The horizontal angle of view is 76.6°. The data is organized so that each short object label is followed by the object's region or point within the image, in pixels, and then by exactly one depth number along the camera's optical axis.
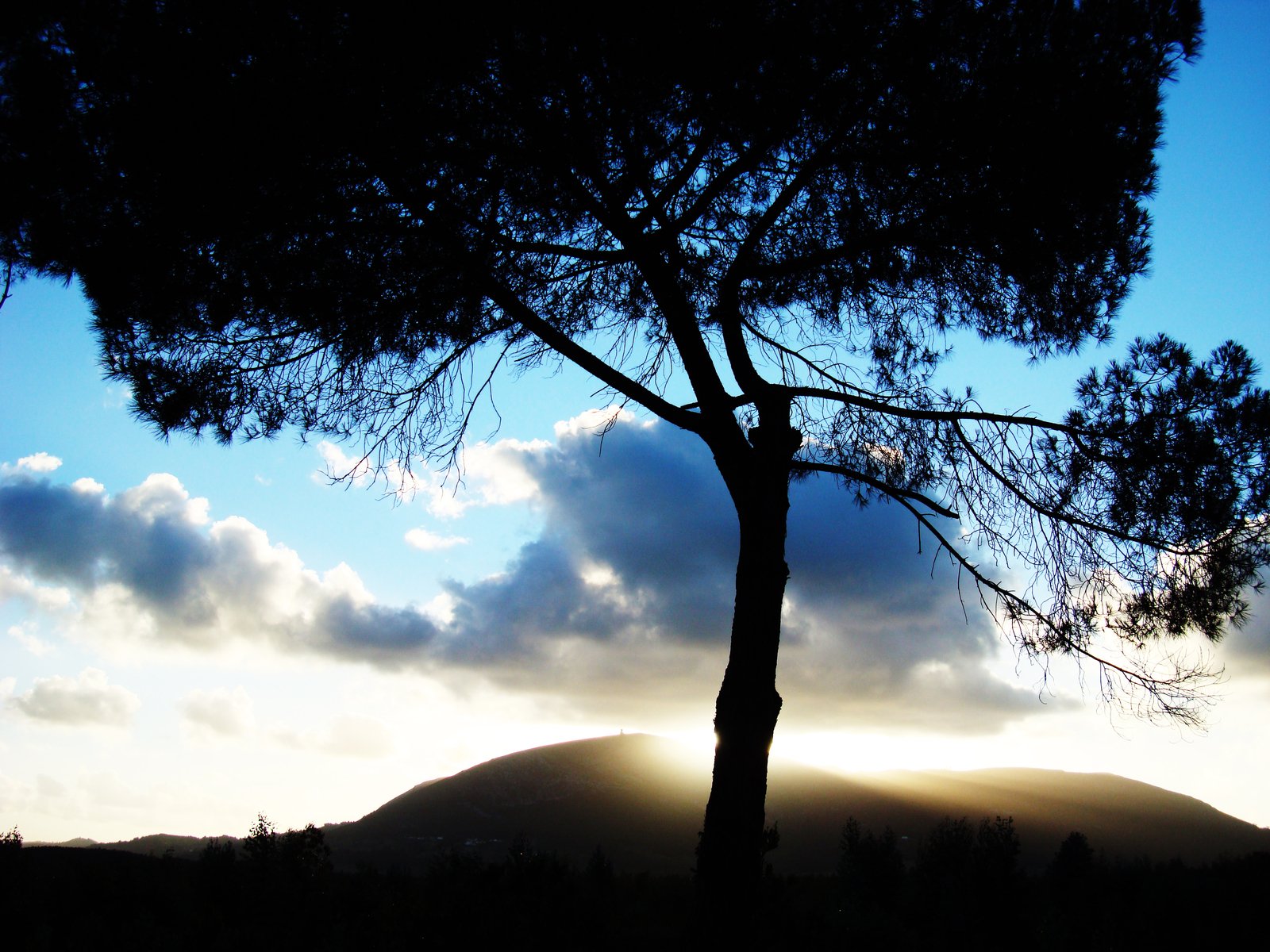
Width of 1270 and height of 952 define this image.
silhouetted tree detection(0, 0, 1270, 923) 4.52
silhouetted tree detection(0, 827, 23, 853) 12.40
